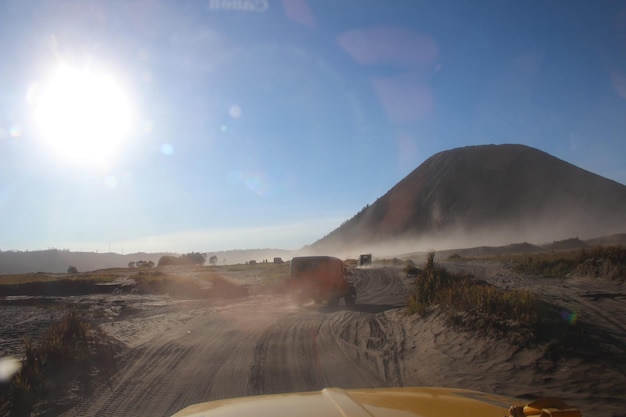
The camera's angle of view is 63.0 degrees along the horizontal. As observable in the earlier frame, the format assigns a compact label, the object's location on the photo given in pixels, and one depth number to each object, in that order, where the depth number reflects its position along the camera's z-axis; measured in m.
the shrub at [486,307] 9.27
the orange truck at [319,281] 22.89
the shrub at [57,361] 7.96
